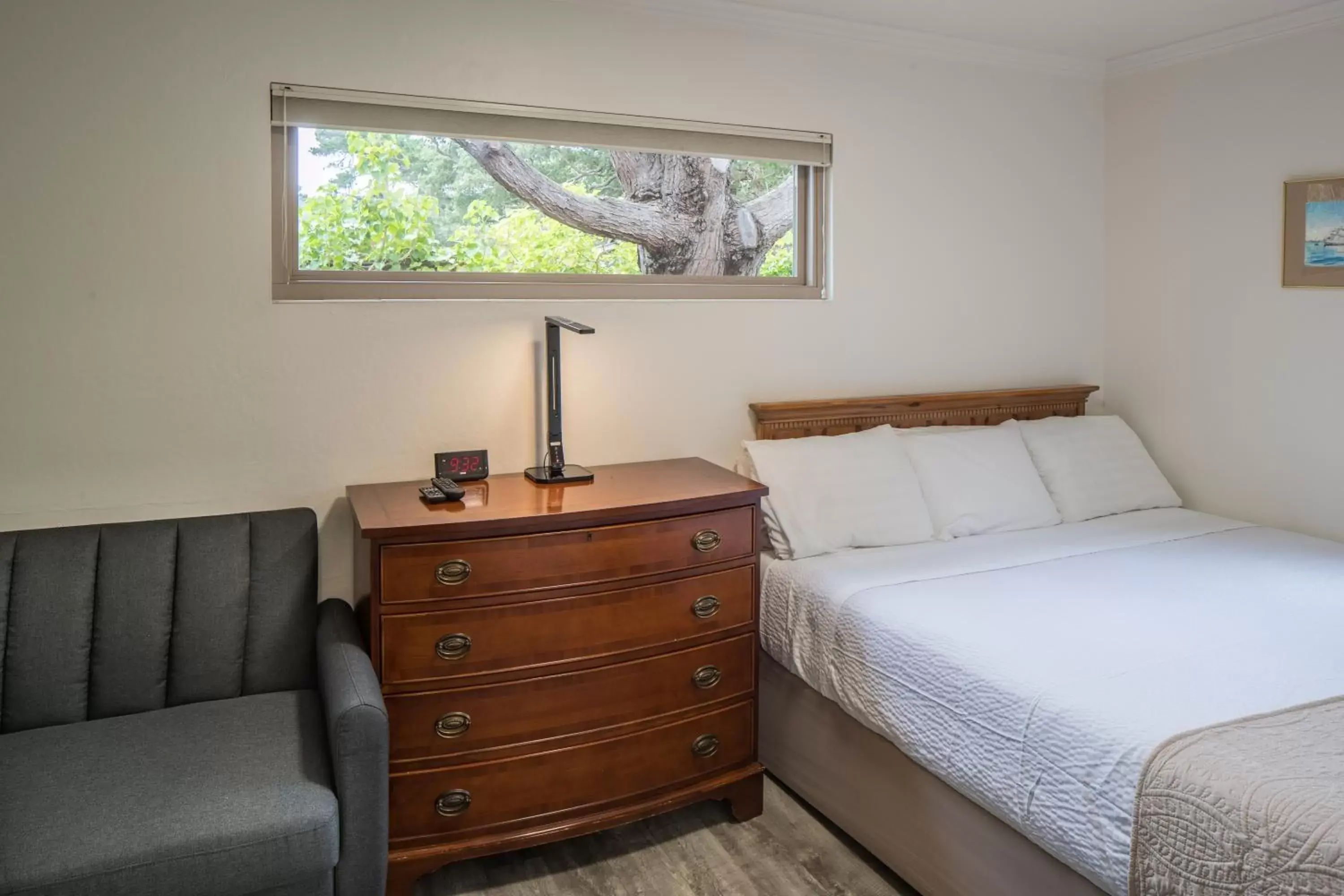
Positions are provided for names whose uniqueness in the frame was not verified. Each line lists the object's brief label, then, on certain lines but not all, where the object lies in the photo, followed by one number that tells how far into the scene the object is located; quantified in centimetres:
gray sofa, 172
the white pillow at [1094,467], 330
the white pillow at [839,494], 281
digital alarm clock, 263
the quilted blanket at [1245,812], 140
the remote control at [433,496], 238
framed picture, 302
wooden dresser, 220
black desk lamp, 267
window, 261
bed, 178
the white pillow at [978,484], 307
